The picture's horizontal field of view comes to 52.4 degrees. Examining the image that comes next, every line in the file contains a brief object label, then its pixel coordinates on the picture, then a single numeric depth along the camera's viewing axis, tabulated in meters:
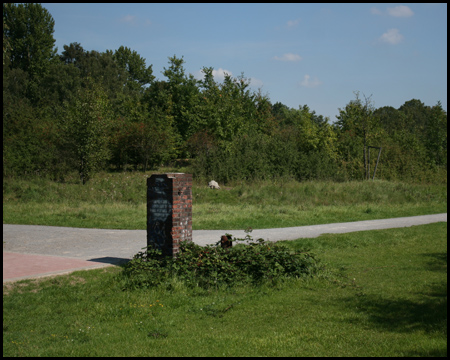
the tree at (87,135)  26.12
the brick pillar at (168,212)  8.59
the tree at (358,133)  30.62
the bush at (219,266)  7.97
